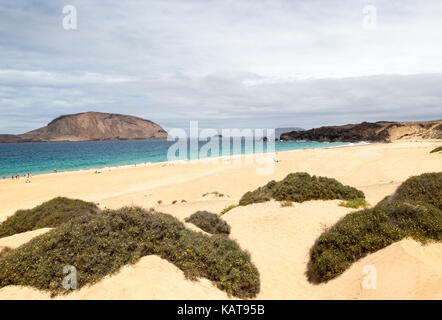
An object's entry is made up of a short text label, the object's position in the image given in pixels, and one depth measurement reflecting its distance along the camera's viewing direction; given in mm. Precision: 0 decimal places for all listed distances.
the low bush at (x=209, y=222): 10383
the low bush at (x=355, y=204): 12489
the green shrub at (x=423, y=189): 10328
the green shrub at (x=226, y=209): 14389
